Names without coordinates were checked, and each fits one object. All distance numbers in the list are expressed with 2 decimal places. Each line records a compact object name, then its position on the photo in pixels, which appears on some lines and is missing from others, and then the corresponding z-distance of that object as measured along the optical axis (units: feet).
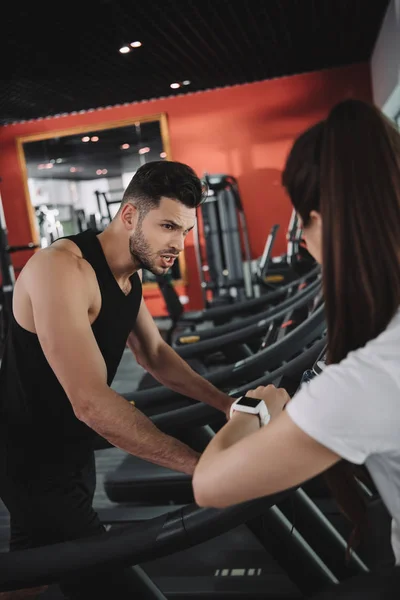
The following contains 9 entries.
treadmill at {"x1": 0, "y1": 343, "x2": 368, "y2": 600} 3.85
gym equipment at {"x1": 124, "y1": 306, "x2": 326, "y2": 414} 7.61
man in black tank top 4.81
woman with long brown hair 2.40
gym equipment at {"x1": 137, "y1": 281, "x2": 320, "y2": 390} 10.03
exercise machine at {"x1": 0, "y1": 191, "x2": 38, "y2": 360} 18.84
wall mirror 27.55
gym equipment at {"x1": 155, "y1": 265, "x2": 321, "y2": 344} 15.11
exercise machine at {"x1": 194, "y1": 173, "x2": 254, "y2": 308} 23.26
